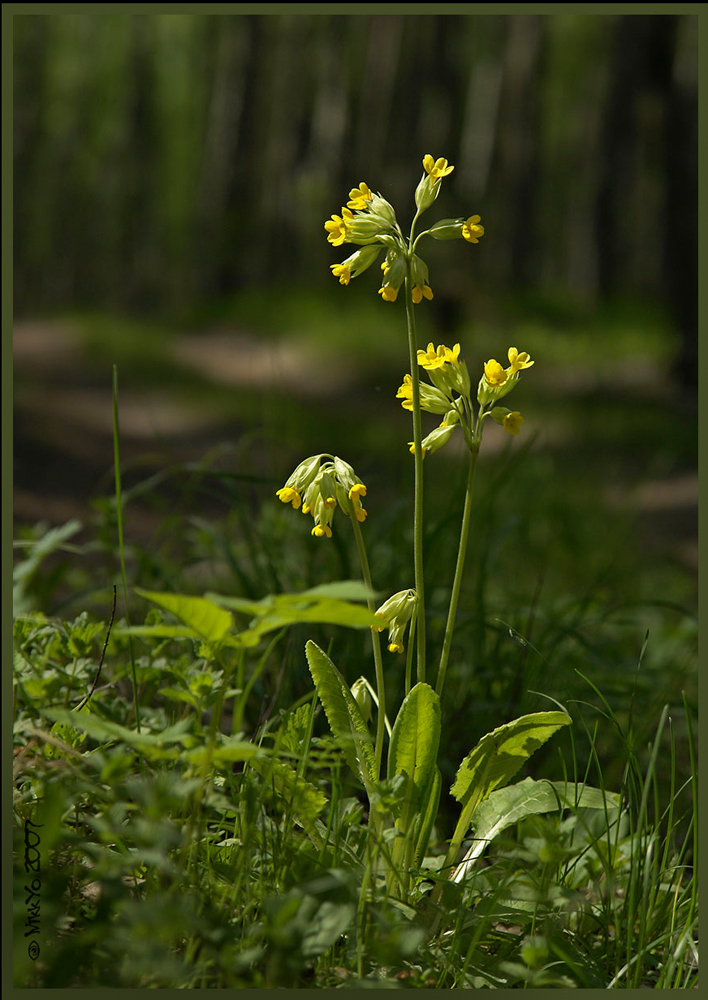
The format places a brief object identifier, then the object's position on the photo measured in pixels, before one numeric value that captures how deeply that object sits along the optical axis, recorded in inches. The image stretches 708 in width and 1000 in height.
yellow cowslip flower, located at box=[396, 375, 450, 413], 46.4
